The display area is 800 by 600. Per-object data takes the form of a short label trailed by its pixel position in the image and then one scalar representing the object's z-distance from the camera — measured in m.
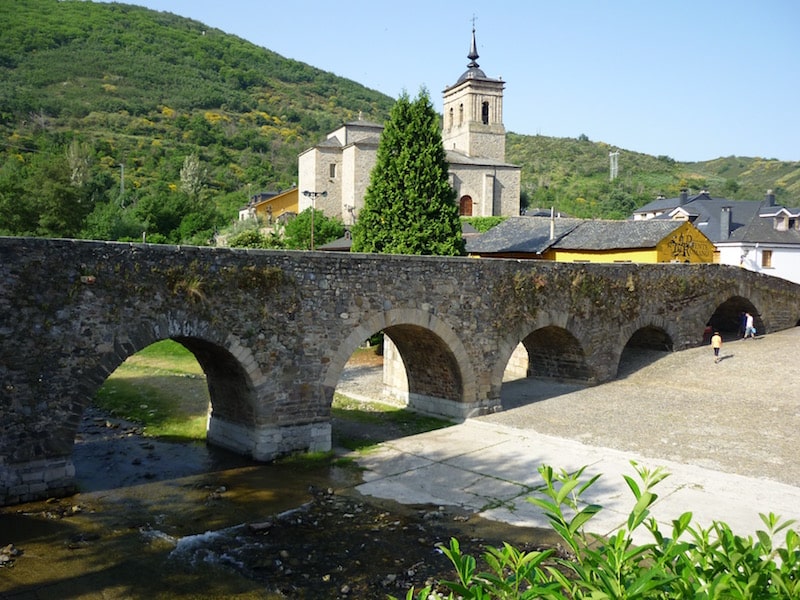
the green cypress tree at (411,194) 26.00
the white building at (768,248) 37.88
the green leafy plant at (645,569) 2.85
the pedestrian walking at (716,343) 22.14
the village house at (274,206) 57.38
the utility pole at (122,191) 53.46
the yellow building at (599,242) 27.03
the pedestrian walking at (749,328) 26.25
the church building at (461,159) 52.28
